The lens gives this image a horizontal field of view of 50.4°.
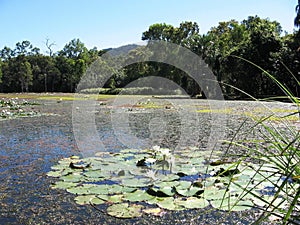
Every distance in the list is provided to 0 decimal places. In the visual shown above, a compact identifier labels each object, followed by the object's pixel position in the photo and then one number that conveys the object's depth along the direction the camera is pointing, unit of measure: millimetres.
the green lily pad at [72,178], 3246
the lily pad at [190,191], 2758
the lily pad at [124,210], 2377
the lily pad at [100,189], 2850
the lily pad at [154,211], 2409
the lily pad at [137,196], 2684
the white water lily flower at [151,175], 3289
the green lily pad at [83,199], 2662
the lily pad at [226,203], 2455
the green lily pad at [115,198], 2654
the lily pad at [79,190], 2875
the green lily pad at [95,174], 3395
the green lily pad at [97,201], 2629
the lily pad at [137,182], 3061
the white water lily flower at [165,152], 3551
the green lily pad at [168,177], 3227
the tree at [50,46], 48669
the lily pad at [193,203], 2521
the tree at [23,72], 40344
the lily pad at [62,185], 3062
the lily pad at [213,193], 2676
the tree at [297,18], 17609
